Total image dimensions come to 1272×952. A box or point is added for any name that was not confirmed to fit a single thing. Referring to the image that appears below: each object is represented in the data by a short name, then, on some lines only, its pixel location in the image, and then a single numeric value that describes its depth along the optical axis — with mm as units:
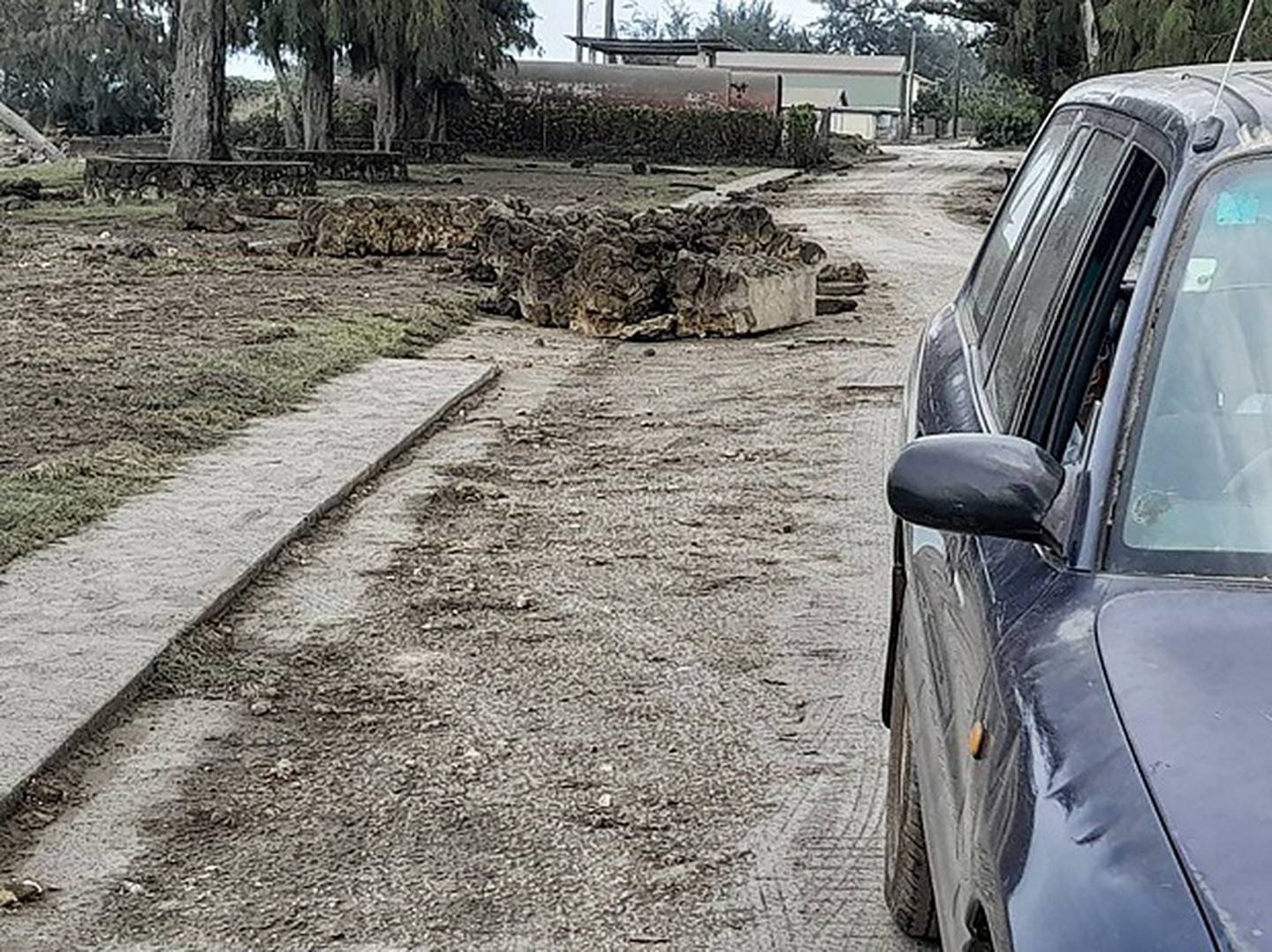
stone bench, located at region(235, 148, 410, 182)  35250
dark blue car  2006
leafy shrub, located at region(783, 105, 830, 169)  51969
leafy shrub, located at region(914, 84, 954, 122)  104500
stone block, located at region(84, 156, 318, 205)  28484
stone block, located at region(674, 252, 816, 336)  14797
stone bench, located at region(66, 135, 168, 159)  46531
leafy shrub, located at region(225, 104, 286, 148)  49750
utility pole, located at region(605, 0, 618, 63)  86431
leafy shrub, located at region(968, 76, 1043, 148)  70812
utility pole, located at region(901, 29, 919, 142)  94100
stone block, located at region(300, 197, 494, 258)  20125
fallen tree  42312
